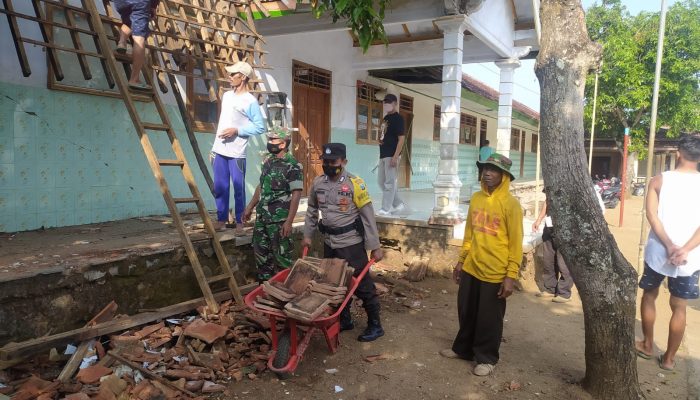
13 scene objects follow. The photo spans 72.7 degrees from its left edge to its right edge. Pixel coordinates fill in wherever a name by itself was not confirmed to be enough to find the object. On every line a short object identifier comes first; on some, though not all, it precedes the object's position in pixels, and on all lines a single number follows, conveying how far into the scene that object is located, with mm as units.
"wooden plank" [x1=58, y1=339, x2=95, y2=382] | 3367
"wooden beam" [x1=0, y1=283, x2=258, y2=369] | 3303
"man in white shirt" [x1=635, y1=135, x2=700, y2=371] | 4062
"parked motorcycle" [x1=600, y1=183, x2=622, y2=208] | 19188
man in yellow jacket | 3799
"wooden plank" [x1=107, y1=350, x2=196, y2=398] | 3355
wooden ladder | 4301
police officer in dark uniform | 4277
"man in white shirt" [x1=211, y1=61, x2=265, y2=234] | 5020
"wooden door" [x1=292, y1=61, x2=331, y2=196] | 9320
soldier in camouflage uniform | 4660
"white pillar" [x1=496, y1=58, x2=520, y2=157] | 9789
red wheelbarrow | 3492
